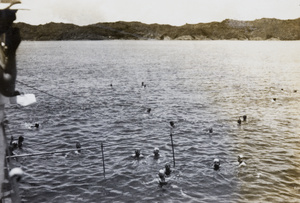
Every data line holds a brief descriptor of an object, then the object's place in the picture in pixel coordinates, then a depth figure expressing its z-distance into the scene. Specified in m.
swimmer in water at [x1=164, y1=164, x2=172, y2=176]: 21.56
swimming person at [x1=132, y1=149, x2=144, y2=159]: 25.05
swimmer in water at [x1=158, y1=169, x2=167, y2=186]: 20.28
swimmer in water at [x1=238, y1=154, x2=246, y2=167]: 23.62
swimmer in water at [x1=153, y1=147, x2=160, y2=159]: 24.78
